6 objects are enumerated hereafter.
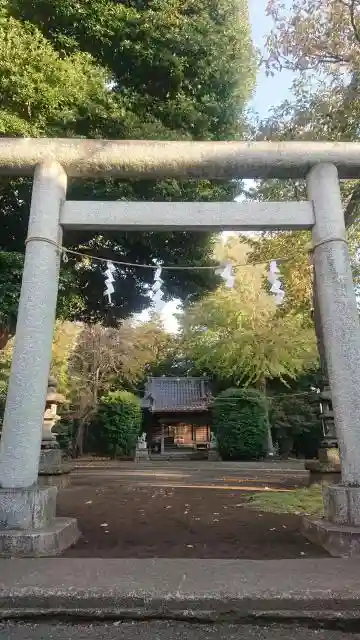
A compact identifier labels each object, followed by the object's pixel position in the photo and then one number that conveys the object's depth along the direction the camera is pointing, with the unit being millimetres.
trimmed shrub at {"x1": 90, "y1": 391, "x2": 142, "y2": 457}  23172
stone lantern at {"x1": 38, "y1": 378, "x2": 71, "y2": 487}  7914
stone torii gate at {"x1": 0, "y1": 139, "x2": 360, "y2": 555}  3967
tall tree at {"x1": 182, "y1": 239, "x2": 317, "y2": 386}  20594
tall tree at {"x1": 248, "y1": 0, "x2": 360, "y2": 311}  8000
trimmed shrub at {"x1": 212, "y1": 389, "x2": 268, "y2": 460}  19875
